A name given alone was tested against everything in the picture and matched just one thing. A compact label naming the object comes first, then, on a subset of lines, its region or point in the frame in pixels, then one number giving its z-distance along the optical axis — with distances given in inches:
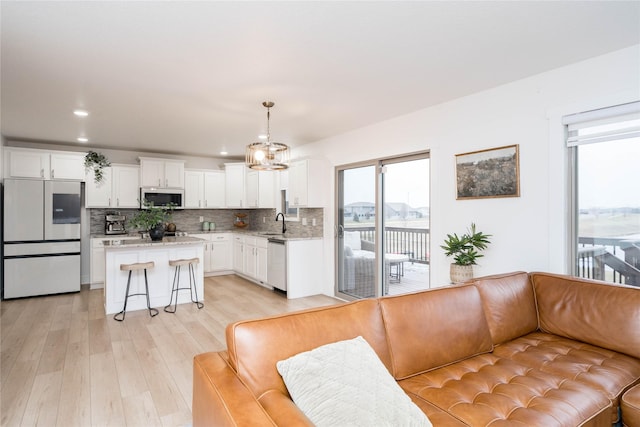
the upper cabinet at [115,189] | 231.3
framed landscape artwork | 119.2
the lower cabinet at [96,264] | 225.1
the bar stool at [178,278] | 178.2
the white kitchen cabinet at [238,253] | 261.0
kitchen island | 171.0
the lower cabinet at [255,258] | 227.6
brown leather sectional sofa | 52.6
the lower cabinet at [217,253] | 265.7
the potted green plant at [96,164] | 227.8
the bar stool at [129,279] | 163.0
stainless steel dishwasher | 204.2
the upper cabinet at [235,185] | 282.0
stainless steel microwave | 246.6
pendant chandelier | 145.2
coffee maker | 241.3
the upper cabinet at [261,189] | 257.9
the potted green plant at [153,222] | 176.4
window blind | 95.2
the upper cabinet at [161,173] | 245.9
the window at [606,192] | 98.0
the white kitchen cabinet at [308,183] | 204.4
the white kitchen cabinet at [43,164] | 203.4
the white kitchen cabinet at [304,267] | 201.5
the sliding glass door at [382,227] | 158.6
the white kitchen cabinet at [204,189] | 268.5
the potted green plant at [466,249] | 118.8
